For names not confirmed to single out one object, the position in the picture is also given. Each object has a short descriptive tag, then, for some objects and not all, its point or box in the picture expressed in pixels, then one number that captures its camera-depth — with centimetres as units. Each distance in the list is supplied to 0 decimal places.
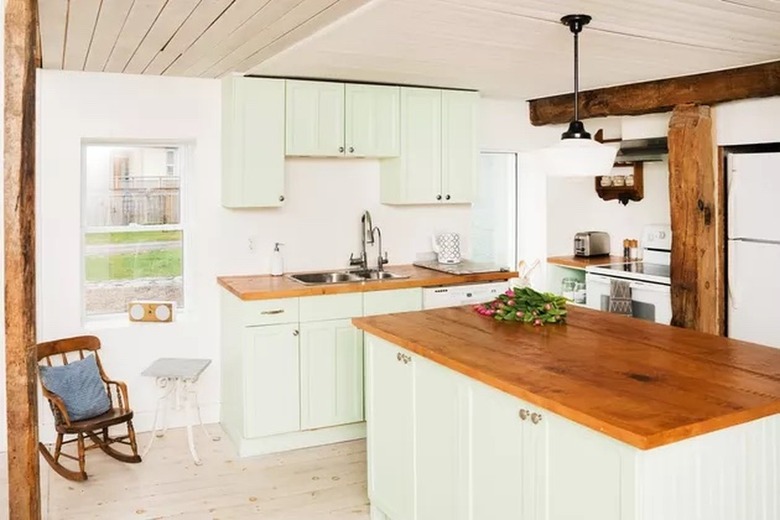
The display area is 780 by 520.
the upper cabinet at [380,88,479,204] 482
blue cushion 378
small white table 402
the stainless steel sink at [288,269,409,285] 461
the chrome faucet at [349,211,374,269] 493
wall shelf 566
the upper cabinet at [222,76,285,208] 426
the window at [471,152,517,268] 595
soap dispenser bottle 461
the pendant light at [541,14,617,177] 266
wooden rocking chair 365
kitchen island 187
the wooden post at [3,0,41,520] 237
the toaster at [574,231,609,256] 587
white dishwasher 450
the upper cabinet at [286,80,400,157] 442
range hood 502
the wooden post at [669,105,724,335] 450
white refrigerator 424
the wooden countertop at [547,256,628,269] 561
